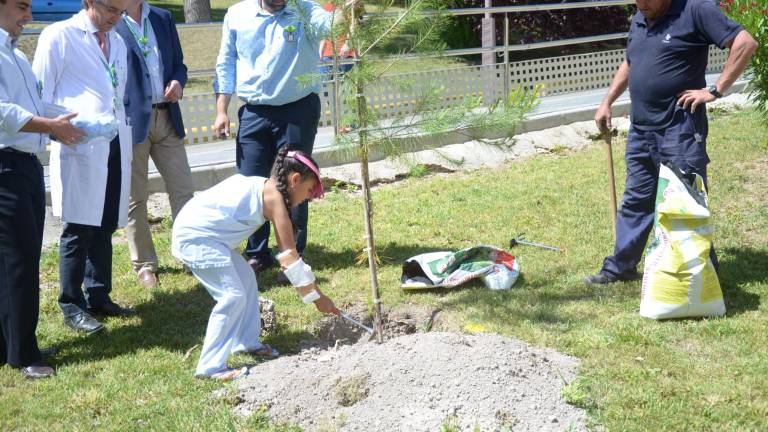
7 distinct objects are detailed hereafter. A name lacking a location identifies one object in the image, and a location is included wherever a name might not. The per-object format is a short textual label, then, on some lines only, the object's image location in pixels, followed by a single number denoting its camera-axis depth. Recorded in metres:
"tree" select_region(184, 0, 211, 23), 13.77
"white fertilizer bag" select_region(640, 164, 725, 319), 4.60
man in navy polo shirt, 4.68
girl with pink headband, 4.13
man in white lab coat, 4.71
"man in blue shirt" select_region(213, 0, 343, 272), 5.52
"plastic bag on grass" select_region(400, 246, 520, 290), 5.40
